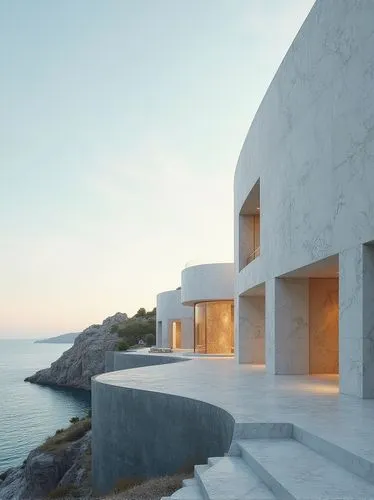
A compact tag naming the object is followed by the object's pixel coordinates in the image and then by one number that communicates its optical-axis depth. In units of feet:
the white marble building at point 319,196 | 30.30
